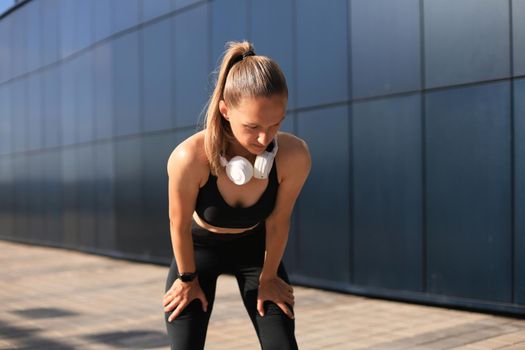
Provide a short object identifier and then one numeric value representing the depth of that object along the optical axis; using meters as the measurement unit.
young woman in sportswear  2.32
